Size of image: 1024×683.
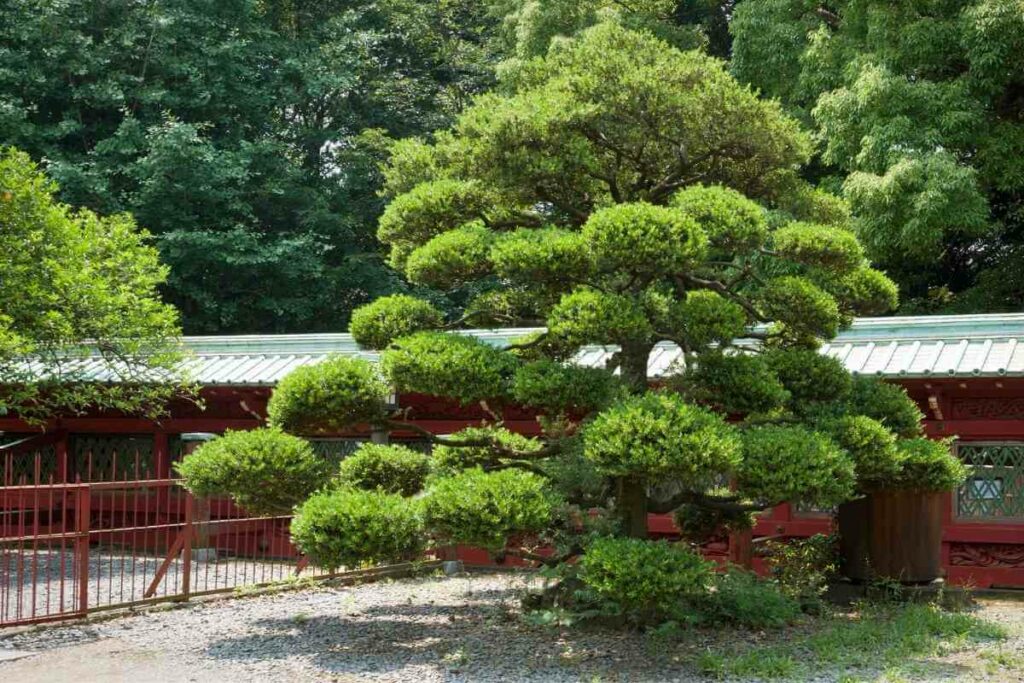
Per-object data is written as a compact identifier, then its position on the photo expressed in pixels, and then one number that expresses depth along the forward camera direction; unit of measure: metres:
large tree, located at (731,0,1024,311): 15.86
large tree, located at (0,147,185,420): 11.36
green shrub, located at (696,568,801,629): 8.99
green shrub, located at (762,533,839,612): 10.53
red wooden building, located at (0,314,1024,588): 11.58
